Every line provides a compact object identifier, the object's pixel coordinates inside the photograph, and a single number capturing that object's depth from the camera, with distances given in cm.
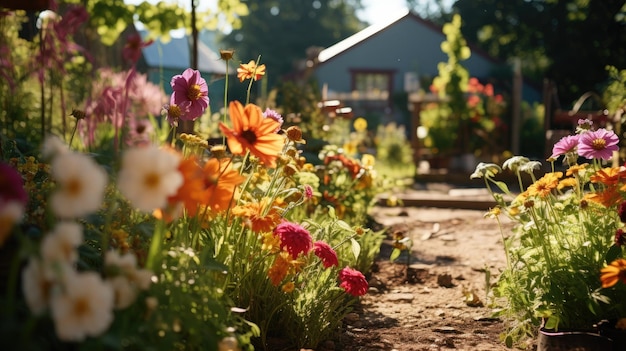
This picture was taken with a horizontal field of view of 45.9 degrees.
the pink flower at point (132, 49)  173
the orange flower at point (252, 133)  197
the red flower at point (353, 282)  258
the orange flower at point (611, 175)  242
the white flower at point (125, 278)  138
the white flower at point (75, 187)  126
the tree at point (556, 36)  1708
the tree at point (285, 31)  3145
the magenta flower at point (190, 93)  253
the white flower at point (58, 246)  124
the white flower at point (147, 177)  132
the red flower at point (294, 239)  228
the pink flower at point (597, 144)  262
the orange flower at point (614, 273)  196
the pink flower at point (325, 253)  245
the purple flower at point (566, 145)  273
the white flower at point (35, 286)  124
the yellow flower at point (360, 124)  685
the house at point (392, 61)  2098
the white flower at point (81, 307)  121
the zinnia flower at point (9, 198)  123
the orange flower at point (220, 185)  198
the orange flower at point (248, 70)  263
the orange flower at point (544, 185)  255
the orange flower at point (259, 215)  230
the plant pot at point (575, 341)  231
